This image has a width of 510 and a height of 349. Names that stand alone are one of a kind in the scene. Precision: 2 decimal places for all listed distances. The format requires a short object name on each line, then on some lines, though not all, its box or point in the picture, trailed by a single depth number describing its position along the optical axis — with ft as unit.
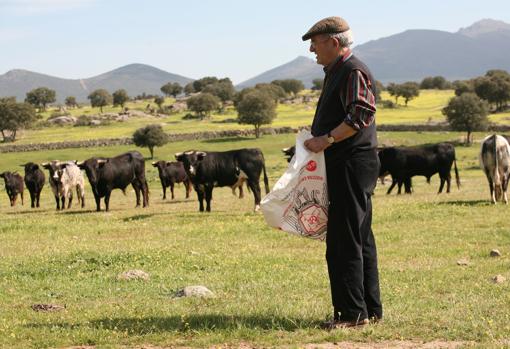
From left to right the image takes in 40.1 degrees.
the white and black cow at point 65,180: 105.60
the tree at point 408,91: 440.45
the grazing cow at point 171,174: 121.90
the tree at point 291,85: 556.10
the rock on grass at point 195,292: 32.86
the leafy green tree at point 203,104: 392.27
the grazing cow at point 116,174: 97.25
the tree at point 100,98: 526.98
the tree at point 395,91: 446.44
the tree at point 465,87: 392.47
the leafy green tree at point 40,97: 567.18
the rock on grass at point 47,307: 31.42
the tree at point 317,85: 607.78
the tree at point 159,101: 501.56
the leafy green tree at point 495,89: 352.28
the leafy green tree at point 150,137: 246.06
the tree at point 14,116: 321.73
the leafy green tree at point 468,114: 251.19
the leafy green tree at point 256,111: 299.99
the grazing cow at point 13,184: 125.70
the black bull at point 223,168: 88.79
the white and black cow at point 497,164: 78.89
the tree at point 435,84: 580.30
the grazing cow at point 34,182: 117.02
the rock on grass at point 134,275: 38.99
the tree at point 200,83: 633.20
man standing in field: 24.54
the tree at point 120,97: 515.09
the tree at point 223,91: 482.28
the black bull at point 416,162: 107.55
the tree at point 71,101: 641.57
